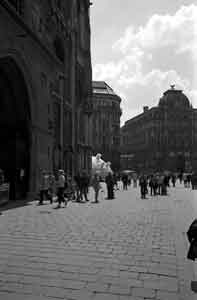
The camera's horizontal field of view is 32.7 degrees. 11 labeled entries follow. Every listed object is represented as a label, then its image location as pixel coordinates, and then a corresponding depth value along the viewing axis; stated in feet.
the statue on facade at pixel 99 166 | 133.93
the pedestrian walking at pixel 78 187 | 63.57
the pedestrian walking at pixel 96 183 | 63.16
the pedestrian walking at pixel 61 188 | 52.29
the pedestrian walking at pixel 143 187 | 73.31
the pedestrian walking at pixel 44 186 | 55.16
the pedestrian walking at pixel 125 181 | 115.03
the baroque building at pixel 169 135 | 347.56
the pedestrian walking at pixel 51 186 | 56.87
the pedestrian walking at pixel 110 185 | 70.79
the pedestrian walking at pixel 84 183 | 63.98
